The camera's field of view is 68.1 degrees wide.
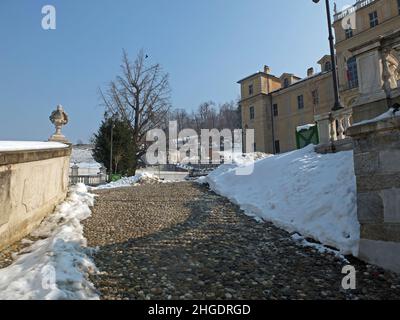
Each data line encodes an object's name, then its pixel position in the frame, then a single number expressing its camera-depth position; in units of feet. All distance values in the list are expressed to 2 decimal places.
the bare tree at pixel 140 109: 92.07
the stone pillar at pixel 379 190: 13.41
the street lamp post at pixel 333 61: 32.64
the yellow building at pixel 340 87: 16.65
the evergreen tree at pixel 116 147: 72.02
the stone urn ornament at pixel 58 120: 31.17
